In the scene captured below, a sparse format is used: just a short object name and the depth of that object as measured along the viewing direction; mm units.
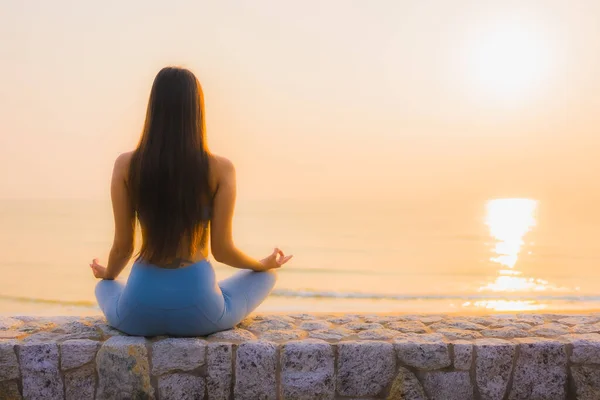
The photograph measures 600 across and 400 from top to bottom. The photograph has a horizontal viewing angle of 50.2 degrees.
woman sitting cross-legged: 2938
